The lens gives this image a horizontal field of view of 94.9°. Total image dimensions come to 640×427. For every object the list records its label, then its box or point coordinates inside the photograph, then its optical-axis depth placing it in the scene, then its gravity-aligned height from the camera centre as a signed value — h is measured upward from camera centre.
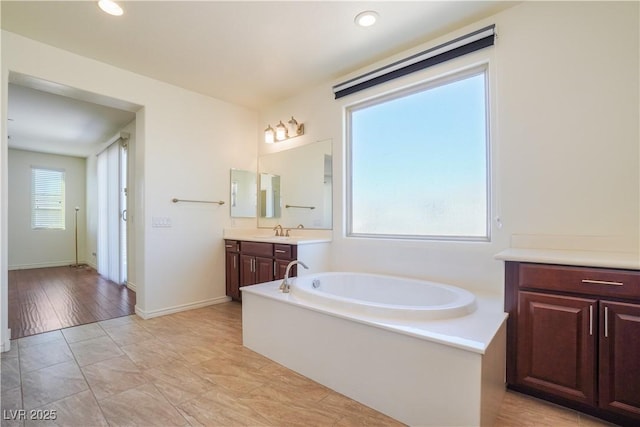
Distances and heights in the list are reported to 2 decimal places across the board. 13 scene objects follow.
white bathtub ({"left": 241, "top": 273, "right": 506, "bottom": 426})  1.35 -0.74
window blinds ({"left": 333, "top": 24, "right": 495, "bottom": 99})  2.19 +1.31
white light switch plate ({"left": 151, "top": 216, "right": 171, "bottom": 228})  3.13 -0.08
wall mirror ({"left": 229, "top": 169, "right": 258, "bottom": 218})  3.88 +0.28
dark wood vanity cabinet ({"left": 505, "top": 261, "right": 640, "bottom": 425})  1.41 -0.64
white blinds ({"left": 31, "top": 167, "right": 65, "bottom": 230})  6.08 +0.35
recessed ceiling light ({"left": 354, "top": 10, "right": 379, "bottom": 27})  2.13 +1.46
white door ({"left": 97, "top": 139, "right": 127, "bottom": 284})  4.55 +0.05
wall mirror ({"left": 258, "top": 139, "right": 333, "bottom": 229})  3.32 +0.34
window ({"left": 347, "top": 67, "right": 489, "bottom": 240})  2.36 +0.48
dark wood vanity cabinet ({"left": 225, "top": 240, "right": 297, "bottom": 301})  3.01 -0.53
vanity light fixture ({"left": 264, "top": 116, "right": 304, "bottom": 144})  3.53 +1.04
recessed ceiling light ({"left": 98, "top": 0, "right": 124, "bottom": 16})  2.00 +1.45
